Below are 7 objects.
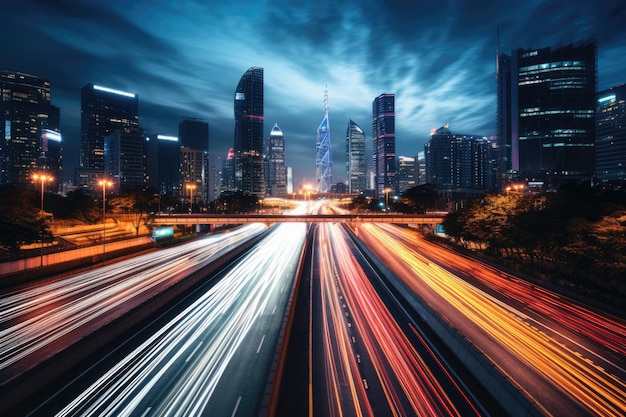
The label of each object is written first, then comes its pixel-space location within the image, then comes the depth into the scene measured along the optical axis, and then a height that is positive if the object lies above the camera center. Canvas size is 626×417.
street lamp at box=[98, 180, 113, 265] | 49.66 -5.79
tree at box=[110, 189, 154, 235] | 73.25 +0.29
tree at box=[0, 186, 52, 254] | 40.56 -1.68
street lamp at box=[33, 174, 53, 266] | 42.28 +3.70
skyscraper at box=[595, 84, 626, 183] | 189.25 +23.60
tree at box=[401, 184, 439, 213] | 119.06 +2.14
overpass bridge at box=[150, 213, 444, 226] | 68.19 -2.39
